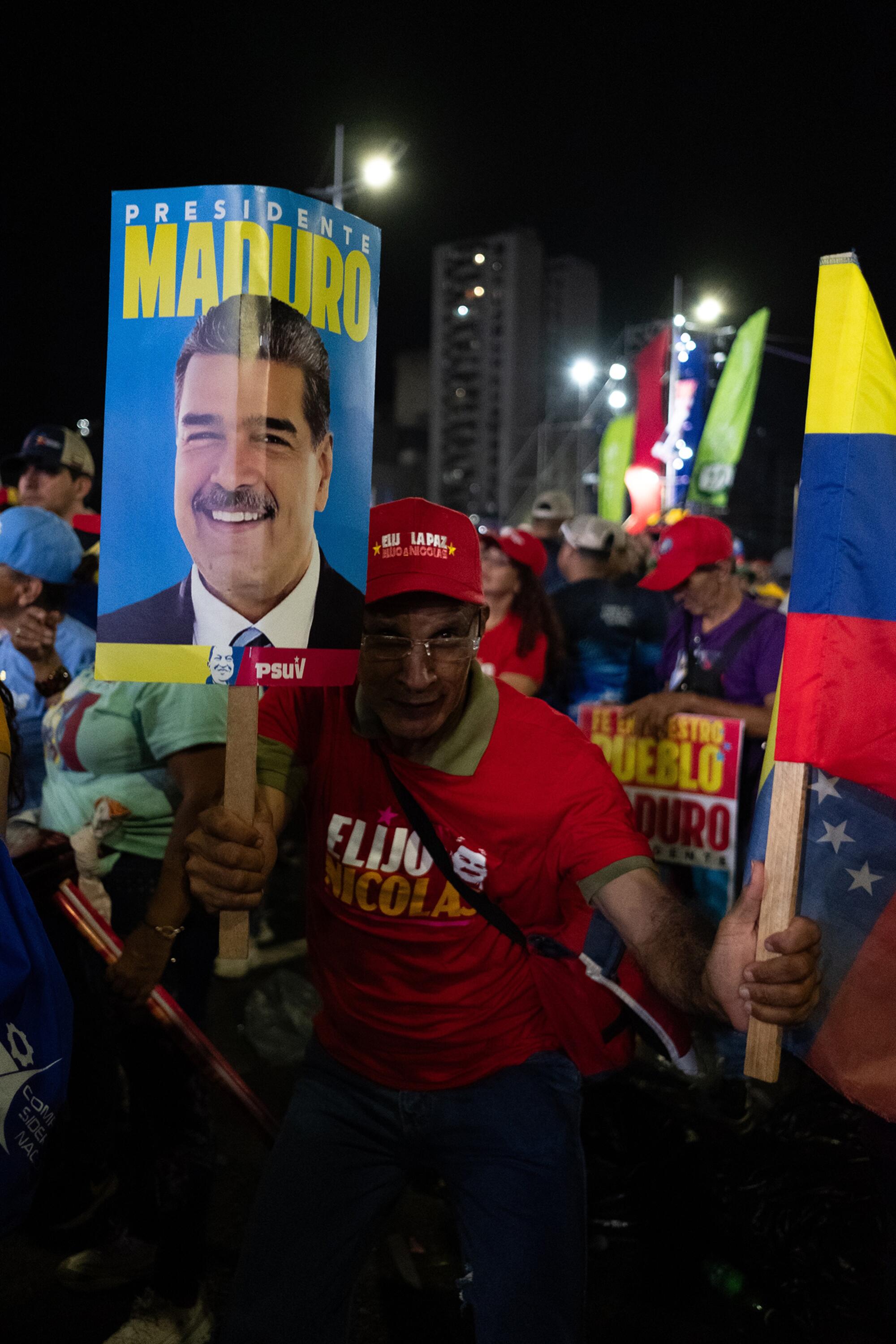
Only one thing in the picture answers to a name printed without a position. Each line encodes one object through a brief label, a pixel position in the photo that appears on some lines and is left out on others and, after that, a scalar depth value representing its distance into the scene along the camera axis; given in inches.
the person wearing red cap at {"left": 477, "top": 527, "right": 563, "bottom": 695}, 211.9
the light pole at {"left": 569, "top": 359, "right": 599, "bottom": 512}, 1472.7
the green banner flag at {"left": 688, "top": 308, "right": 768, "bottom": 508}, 502.9
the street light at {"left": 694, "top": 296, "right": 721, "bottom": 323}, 922.1
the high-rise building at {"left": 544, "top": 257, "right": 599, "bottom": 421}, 2719.0
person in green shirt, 111.3
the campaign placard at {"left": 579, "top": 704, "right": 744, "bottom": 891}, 179.6
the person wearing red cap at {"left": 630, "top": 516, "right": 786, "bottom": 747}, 185.2
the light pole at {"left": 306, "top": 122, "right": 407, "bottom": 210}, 419.8
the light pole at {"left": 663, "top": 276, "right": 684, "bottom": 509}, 651.5
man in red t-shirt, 81.9
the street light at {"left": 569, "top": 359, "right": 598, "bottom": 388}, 1469.0
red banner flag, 652.7
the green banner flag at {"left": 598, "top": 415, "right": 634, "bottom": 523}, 661.3
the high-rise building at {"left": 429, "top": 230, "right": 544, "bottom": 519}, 2662.4
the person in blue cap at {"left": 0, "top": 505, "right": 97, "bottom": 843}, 138.6
